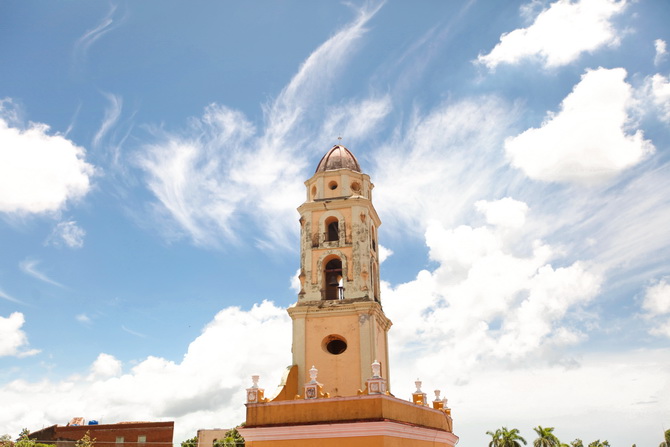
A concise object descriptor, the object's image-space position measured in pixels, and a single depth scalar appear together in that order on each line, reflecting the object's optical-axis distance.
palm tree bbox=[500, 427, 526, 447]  46.88
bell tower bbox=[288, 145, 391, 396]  18.14
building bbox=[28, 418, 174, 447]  42.14
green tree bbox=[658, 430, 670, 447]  53.16
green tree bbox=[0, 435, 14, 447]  36.18
